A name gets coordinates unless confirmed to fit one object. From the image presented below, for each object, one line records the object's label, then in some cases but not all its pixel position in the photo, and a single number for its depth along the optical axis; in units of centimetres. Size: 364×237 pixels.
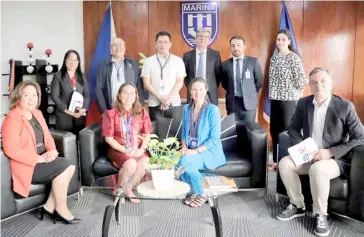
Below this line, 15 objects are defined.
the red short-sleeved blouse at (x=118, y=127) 381
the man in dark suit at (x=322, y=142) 312
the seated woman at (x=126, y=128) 376
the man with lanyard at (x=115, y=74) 456
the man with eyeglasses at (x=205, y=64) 469
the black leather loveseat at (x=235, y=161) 374
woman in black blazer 448
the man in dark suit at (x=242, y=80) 459
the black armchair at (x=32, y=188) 307
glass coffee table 277
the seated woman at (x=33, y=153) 312
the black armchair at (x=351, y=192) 303
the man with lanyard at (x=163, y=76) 448
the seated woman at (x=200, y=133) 366
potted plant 285
